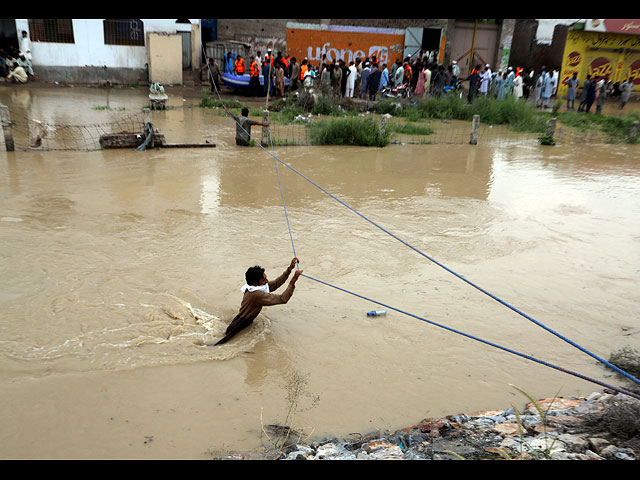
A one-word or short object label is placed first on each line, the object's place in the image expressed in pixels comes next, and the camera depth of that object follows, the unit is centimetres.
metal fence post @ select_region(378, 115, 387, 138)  1335
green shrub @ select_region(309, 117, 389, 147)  1324
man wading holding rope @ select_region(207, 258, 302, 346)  473
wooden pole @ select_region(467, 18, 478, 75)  2359
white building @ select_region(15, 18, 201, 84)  2062
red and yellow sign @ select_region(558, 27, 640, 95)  2291
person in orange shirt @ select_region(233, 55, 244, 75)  2080
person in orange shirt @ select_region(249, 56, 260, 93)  2020
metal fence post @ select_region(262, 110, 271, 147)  1254
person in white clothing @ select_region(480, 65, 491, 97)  2012
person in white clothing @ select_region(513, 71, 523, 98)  2019
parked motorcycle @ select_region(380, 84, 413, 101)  1942
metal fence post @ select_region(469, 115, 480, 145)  1392
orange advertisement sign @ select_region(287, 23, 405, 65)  2278
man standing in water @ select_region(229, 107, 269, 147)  1227
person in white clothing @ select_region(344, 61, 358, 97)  1925
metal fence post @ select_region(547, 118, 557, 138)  1484
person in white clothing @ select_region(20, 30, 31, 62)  1989
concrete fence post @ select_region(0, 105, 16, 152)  1046
